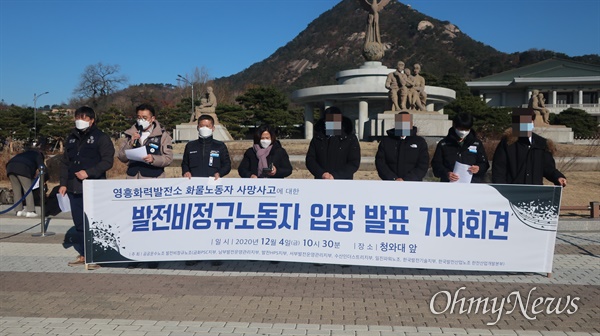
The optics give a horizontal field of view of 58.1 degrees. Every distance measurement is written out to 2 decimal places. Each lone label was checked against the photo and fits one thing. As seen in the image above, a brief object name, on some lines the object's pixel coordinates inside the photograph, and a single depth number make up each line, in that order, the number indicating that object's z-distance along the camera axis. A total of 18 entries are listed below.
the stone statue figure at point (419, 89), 25.88
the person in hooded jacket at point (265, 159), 7.39
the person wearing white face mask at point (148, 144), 7.11
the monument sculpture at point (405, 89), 25.67
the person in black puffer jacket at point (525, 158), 6.79
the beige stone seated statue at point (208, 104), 31.67
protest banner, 6.25
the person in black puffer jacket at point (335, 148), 7.16
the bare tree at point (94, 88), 79.88
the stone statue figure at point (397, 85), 25.61
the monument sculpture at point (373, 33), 33.19
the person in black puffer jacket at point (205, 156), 7.20
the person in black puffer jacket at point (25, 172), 11.04
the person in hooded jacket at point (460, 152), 7.02
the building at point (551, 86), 65.81
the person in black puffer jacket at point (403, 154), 7.16
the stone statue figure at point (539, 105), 29.84
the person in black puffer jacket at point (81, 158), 7.07
